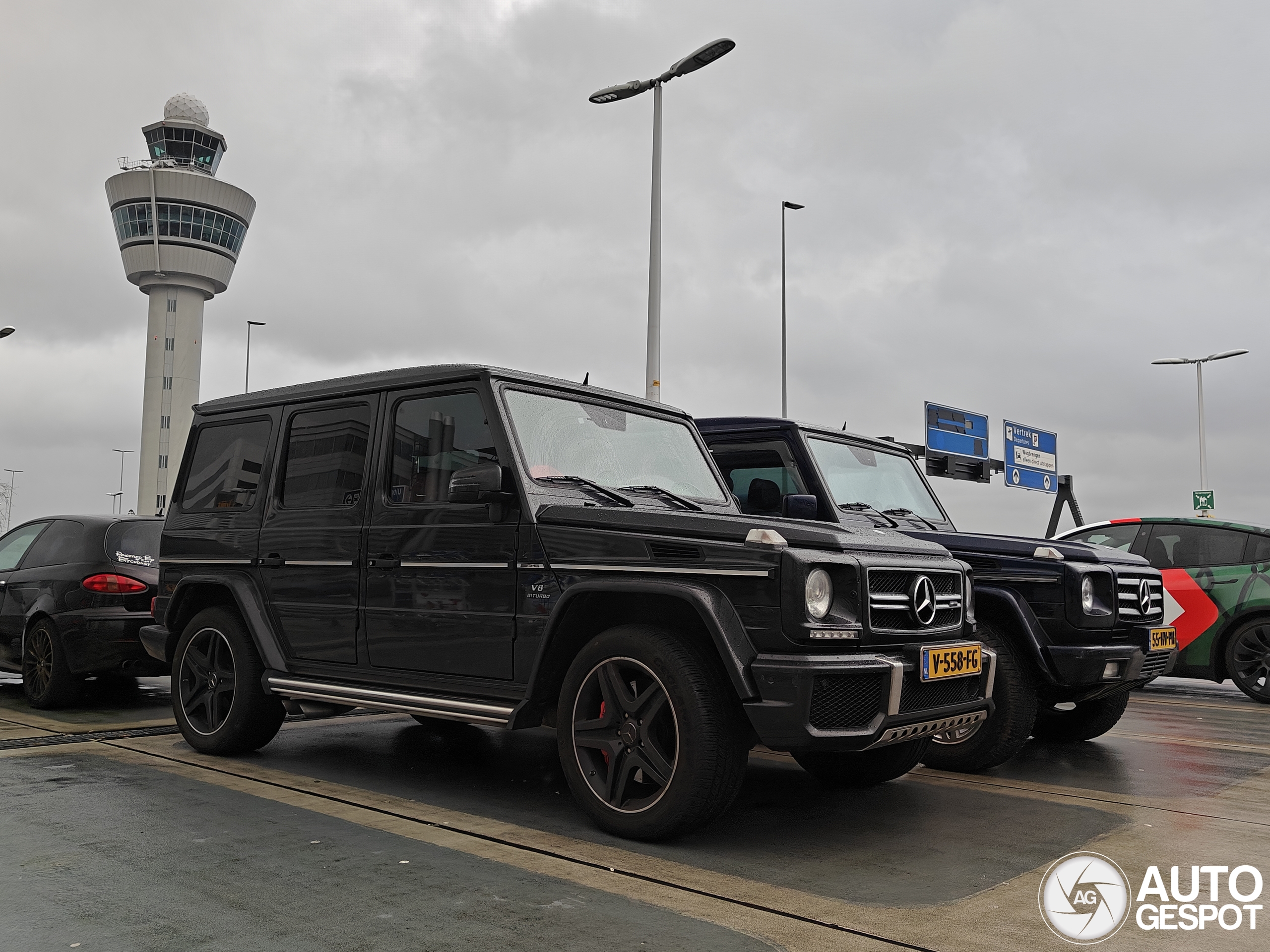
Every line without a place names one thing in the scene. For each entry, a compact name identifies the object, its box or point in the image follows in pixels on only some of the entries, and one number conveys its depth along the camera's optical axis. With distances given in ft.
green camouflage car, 33.78
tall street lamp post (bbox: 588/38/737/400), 49.47
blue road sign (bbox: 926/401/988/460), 81.76
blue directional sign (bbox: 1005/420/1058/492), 91.76
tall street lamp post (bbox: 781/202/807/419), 95.45
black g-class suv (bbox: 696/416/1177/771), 21.12
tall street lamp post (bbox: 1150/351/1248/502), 116.16
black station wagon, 27.45
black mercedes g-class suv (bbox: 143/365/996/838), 14.67
